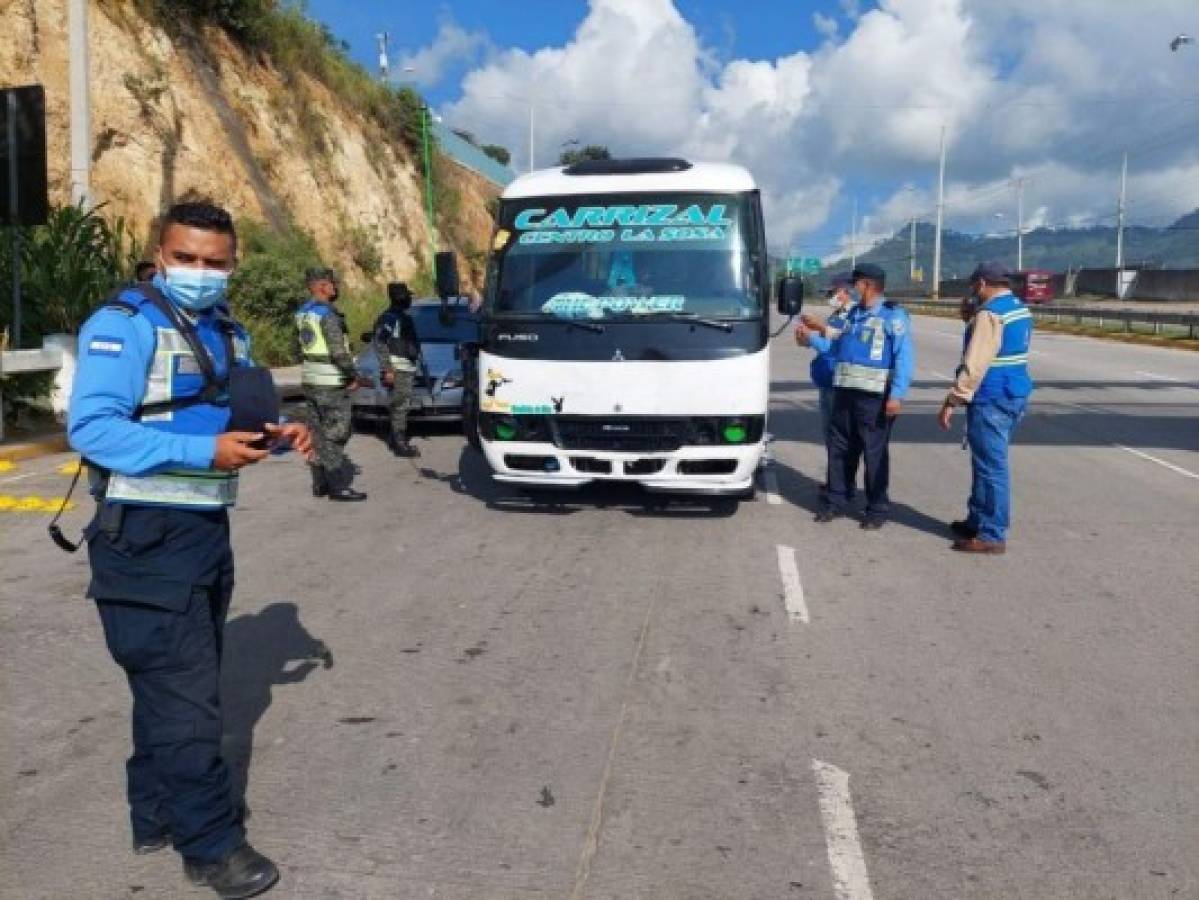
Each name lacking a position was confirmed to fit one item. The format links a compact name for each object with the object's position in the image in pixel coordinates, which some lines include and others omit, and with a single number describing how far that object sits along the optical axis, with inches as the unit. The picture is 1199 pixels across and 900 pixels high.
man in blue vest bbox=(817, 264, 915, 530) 289.6
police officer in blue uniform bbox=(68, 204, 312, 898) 106.4
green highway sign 2683.6
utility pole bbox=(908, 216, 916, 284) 3960.6
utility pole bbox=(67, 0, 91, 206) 479.8
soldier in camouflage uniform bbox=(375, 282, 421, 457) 417.7
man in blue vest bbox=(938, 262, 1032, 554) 261.3
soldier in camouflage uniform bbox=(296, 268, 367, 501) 324.5
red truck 2100.6
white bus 283.9
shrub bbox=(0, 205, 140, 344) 473.7
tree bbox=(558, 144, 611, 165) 2263.9
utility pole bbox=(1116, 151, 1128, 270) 2880.4
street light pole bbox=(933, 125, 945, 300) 2815.0
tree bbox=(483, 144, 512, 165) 2625.5
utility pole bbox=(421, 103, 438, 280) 1430.6
